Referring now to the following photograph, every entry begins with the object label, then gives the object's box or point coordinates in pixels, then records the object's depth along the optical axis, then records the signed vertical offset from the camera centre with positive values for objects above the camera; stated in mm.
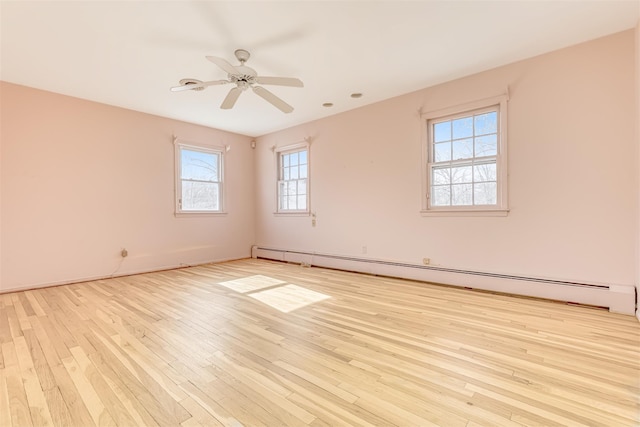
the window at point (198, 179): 5625 +655
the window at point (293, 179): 5934 +683
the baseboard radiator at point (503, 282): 2916 -874
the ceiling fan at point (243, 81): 2942 +1374
